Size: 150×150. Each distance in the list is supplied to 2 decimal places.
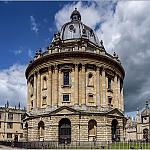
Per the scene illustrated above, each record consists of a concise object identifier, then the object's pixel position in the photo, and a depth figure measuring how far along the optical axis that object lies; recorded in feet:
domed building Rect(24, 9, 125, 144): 106.55
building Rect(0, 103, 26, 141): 180.05
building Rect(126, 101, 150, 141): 189.21
